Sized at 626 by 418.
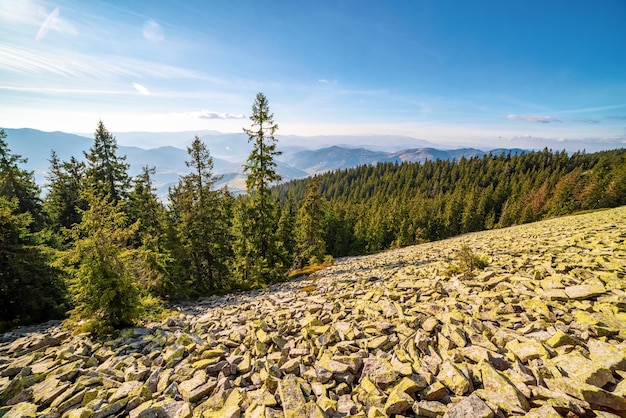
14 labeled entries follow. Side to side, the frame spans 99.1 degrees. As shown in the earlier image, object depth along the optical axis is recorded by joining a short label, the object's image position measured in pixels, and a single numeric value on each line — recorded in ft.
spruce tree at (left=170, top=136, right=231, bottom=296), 76.33
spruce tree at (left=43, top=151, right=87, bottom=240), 94.12
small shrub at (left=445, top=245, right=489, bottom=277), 42.79
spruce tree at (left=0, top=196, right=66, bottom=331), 52.95
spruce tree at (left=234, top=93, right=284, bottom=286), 76.38
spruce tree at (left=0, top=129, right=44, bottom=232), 80.33
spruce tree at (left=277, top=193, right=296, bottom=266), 141.80
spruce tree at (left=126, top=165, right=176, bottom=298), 57.77
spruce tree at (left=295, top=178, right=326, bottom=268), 108.78
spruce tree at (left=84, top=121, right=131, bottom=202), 87.45
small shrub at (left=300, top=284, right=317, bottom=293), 56.13
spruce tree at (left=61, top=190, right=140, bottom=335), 33.91
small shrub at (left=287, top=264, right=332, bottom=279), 87.56
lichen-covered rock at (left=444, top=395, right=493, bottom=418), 15.70
